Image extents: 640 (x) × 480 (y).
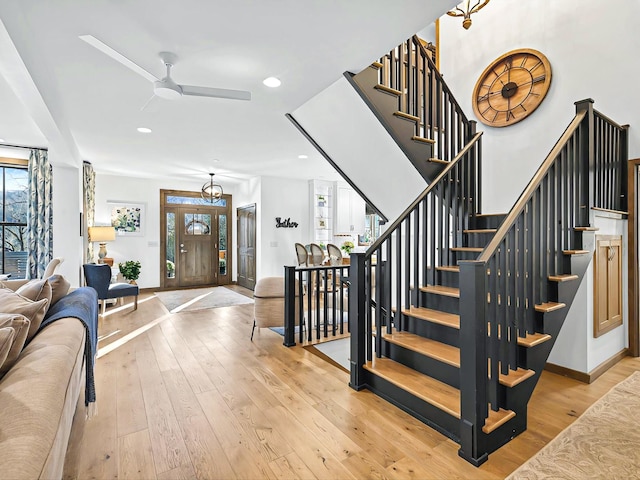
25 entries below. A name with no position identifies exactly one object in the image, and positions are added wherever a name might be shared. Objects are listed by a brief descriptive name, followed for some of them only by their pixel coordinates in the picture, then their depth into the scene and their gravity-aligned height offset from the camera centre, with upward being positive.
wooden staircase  1.93 -0.32
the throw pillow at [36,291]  1.99 -0.30
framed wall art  7.52 +0.50
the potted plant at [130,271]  7.12 -0.66
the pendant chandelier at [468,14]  3.48 +2.37
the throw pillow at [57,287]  2.32 -0.33
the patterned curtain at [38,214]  5.72 +0.44
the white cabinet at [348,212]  8.34 +0.68
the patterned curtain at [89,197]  6.07 +0.82
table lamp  6.27 +0.10
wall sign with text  7.72 +0.37
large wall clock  3.95 +1.87
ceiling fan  2.55 +1.17
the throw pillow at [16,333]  1.31 -0.38
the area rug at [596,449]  1.79 -1.23
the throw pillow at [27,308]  1.60 -0.32
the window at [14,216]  5.86 +0.41
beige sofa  0.88 -0.53
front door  8.30 -0.17
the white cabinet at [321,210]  8.08 +0.71
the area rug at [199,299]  6.05 -1.19
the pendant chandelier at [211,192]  7.86 +1.14
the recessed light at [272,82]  3.03 +1.43
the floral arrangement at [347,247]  7.61 -0.18
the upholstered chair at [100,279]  4.99 -0.58
